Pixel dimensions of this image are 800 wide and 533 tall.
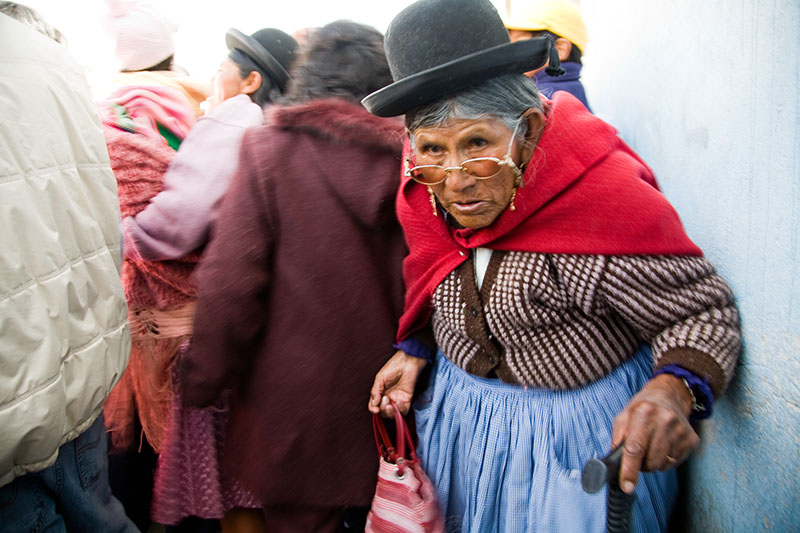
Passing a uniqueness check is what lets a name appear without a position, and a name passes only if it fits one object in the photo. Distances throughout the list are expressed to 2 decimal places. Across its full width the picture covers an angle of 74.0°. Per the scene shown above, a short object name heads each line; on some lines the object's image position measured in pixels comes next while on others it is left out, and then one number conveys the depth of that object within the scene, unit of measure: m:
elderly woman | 1.21
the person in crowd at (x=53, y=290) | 1.23
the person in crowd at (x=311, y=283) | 1.69
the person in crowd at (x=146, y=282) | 2.07
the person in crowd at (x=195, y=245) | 1.95
